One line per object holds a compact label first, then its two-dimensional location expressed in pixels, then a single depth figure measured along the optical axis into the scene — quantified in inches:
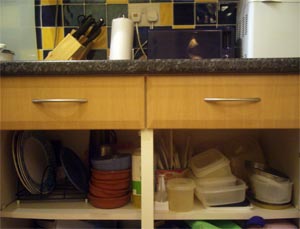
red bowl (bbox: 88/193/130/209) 36.4
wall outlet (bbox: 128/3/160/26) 49.8
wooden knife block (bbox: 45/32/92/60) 43.3
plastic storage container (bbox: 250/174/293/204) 36.7
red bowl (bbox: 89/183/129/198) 36.8
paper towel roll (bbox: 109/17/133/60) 44.1
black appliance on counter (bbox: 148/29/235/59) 42.3
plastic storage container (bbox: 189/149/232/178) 40.3
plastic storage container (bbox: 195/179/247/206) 37.4
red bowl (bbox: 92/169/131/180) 37.1
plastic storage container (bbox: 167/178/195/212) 35.5
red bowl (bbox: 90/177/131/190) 36.9
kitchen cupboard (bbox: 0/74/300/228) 31.0
